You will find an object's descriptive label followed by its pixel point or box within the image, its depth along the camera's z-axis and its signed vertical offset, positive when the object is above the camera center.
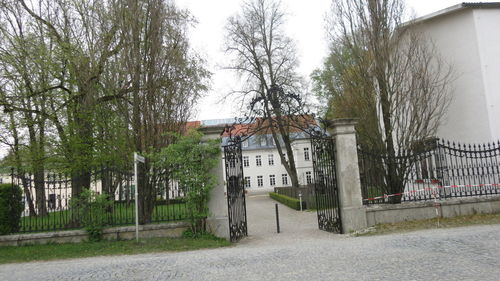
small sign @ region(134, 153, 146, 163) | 8.33 +0.69
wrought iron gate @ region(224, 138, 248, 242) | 9.19 -0.25
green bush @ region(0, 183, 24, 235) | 9.13 -0.37
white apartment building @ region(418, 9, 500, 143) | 12.69 +3.56
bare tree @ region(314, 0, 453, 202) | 10.74 +2.94
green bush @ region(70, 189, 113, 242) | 8.88 -0.59
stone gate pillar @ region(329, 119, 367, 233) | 9.09 -0.19
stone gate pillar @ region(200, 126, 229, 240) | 8.98 -0.87
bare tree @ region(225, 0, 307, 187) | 24.72 +9.31
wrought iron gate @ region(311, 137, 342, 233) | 9.51 -0.35
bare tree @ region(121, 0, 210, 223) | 9.73 +3.25
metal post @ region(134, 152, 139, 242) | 8.40 -0.59
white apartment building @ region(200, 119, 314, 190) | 51.48 +1.45
